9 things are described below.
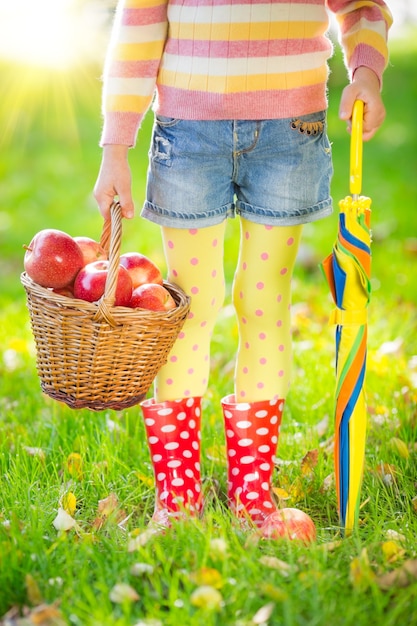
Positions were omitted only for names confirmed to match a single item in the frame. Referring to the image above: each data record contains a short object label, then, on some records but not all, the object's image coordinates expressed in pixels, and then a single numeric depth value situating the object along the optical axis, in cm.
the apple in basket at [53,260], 287
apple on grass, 285
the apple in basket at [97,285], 285
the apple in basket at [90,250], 294
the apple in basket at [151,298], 288
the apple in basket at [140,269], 294
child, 288
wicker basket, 280
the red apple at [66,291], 291
